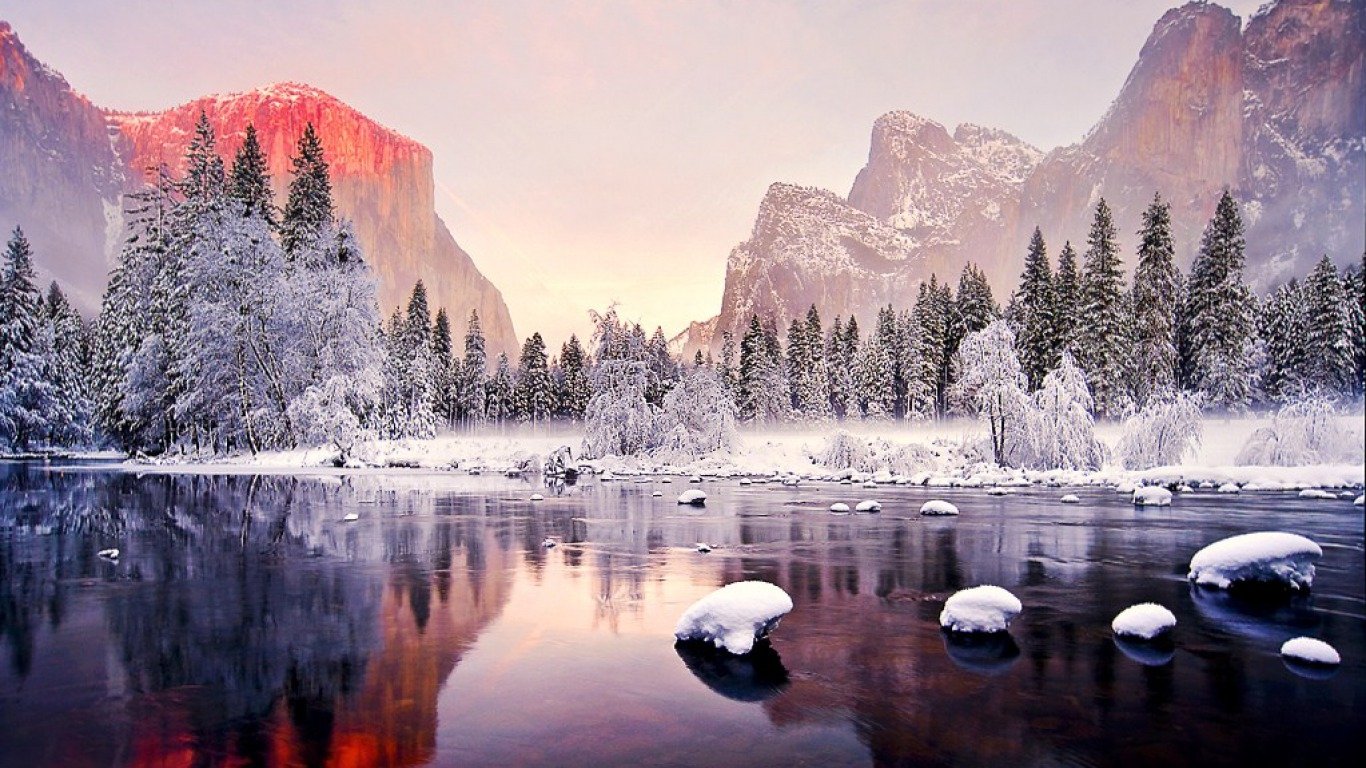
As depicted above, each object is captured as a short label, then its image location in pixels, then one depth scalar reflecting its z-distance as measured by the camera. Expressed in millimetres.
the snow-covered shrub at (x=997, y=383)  35375
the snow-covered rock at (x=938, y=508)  20984
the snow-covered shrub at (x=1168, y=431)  31922
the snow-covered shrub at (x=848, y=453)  39531
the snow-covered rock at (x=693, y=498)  24391
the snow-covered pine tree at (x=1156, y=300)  47500
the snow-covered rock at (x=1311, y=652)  7605
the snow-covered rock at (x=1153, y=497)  22531
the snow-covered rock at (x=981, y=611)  8750
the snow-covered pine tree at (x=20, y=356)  50156
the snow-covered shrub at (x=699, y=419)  46719
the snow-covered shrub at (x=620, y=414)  46562
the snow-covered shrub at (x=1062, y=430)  34438
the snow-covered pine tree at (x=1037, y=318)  55344
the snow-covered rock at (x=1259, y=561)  10453
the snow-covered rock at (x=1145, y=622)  8477
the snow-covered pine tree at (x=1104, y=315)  49359
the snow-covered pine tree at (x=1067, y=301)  52938
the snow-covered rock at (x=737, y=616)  8164
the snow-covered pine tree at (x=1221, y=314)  34750
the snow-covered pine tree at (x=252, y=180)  51469
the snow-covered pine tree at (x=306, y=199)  52250
